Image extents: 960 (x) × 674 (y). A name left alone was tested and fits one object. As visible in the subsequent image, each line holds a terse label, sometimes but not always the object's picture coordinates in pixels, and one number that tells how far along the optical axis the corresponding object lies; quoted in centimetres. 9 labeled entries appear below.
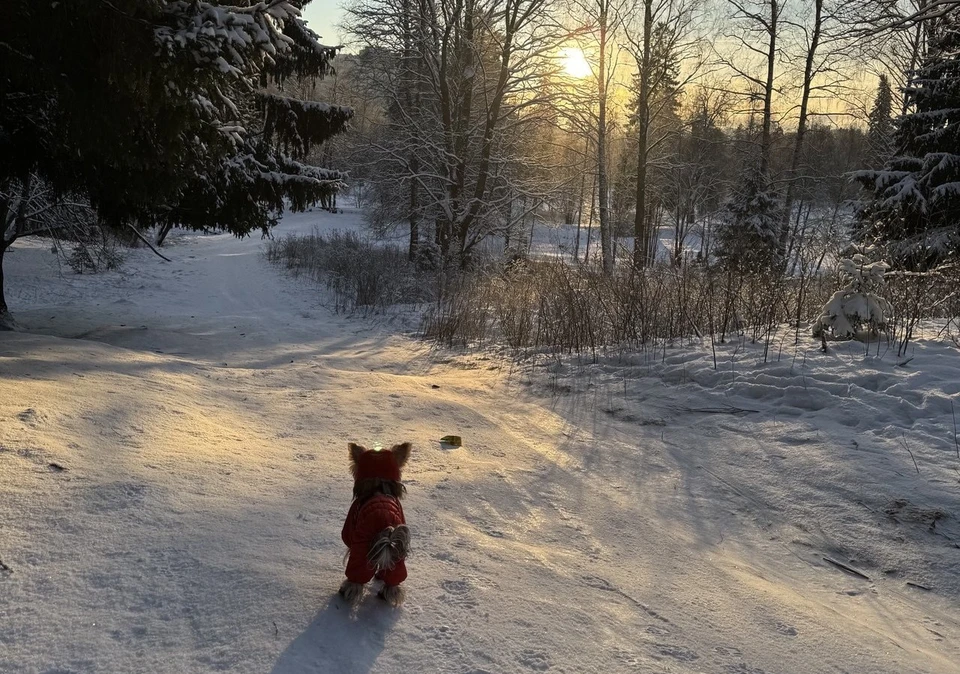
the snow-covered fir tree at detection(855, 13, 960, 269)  1219
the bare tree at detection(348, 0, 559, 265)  1667
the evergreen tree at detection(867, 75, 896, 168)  1958
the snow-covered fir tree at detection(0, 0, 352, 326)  441
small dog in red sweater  199
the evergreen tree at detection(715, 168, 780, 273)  2162
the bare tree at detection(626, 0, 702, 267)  1694
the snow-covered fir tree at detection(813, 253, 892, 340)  572
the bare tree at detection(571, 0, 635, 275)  1656
